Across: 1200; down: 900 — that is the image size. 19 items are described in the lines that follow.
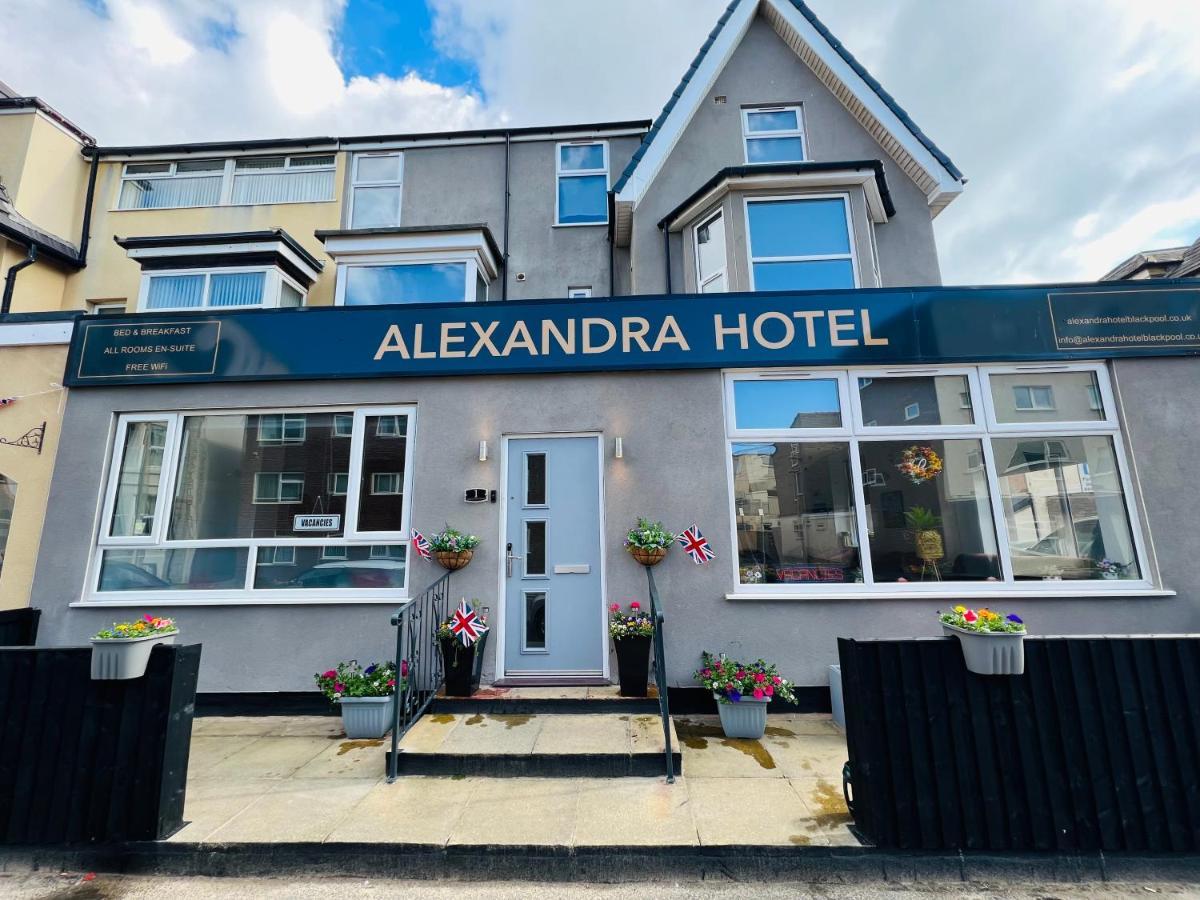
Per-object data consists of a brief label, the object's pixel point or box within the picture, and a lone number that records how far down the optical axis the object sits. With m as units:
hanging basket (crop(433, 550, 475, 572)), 5.38
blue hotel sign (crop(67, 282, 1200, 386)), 5.67
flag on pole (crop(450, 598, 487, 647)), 4.84
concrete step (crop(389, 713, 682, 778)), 4.05
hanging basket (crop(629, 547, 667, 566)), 5.30
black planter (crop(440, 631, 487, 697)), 4.98
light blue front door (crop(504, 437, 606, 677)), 5.45
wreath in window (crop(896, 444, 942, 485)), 5.75
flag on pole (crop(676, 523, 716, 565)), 5.32
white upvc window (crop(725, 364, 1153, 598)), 5.57
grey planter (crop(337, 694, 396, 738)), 4.84
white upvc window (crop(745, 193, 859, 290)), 7.31
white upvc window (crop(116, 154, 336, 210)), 10.45
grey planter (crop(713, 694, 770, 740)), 4.70
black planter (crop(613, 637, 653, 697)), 4.94
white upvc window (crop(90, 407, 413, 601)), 5.72
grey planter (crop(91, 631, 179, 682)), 3.32
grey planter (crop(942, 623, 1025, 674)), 3.18
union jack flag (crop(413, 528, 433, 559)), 5.46
